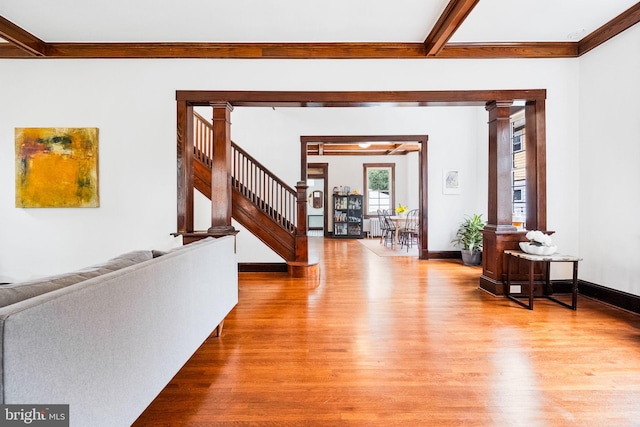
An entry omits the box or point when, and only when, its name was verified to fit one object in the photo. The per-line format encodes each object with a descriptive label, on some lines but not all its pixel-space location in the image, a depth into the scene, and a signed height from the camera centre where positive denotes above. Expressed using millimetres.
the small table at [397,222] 8594 -385
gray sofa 950 -472
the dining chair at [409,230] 8711 -605
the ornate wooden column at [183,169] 4090 +502
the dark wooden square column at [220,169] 4160 +505
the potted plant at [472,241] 6340 -669
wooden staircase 5656 +35
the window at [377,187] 11969 +748
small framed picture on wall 7086 +555
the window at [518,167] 6023 +737
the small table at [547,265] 3531 -632
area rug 7680 -1051
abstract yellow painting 4043 +530
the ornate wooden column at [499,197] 4148 +122
